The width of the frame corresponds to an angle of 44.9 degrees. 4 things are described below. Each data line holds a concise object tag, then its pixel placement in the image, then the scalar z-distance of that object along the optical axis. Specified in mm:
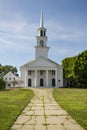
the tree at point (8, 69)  45923
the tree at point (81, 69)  23281
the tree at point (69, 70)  26059
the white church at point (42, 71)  25084
